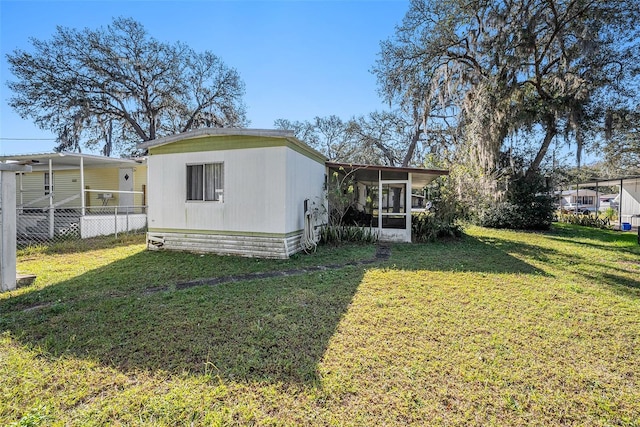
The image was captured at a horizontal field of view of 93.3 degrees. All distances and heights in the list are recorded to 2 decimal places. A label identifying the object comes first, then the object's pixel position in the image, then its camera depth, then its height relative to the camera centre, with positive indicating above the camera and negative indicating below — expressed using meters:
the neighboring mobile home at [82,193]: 10.26 +0.62
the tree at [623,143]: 13.14 +3.51
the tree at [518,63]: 12.07 +6.37
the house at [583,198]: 39.24 +1.20
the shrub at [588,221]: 16.53 -0.85
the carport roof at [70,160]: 9.74 +1.70
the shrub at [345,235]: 9.54 -0.91
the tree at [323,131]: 28.09 +7.14
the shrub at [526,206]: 14.54 +0.01
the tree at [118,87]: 16.81 +7.34
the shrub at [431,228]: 10.61 -0.77
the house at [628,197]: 15.59 +0.52
